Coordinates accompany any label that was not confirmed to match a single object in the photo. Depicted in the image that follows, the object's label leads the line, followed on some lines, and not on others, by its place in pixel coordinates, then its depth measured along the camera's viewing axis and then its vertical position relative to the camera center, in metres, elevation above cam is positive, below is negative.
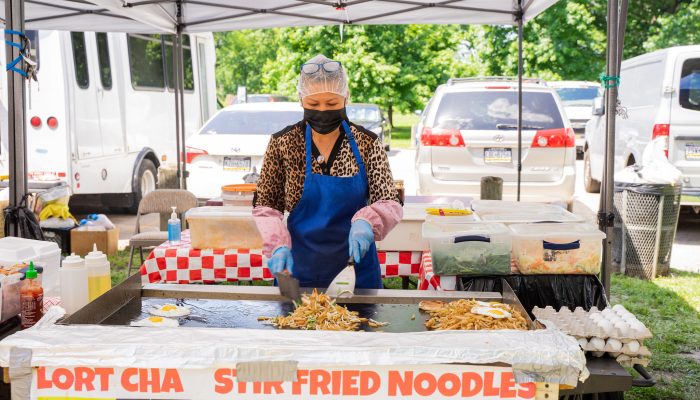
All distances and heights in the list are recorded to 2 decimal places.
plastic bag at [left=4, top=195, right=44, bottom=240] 3.89 -0.50
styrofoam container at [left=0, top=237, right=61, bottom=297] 3.15 -0.57
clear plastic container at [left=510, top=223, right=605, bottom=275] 3.70 -0.67
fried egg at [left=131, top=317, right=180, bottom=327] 2.66 -0.73
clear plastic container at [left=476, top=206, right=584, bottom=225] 4.08 -0.55
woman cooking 3.30 -0.26
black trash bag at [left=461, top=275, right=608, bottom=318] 3.73 -0.87
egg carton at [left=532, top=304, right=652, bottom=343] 2.69 -0.79
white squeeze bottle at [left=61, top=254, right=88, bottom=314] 2.79 -0.62
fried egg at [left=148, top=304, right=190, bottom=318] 2.86 -0.74
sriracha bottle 2.79 -0.67
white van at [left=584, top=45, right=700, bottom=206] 8.88 +0.12
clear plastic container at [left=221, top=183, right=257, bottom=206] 5.48 -0.54
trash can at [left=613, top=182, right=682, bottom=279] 7.41 -1.09
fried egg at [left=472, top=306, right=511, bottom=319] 2.66 -0.71
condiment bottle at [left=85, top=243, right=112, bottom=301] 2.90 -0.60
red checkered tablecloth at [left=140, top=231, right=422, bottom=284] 4.89 -0.96
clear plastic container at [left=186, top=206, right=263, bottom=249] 4.89 -0.71
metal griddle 2.81 -0.75
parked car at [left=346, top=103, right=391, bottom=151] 19.83 +0.17
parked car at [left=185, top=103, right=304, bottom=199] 9.20 -0.43
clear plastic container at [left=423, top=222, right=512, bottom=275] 3.61 -0.65
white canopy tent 6.34 +1.01
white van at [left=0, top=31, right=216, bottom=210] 8.95 +0.17
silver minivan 8.55 -0.28
